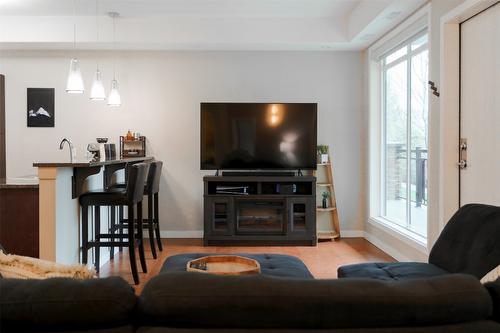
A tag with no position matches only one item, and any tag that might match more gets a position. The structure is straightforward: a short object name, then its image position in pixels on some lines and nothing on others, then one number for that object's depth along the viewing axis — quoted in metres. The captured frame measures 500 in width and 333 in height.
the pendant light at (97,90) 4.78
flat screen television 5.70
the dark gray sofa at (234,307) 1.08
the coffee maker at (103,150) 4.71
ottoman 2.58
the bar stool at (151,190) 4.84
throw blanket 1.29
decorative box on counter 5.91
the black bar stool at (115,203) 3.84
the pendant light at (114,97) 5.23
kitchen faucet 4.16
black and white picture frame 5.98
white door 3.24
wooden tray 2.41
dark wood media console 5.52
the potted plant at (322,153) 5.87
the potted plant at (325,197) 5.91
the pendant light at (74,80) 4.39
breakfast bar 3.45
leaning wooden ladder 5.82
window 4.54
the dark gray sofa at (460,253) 2.21
